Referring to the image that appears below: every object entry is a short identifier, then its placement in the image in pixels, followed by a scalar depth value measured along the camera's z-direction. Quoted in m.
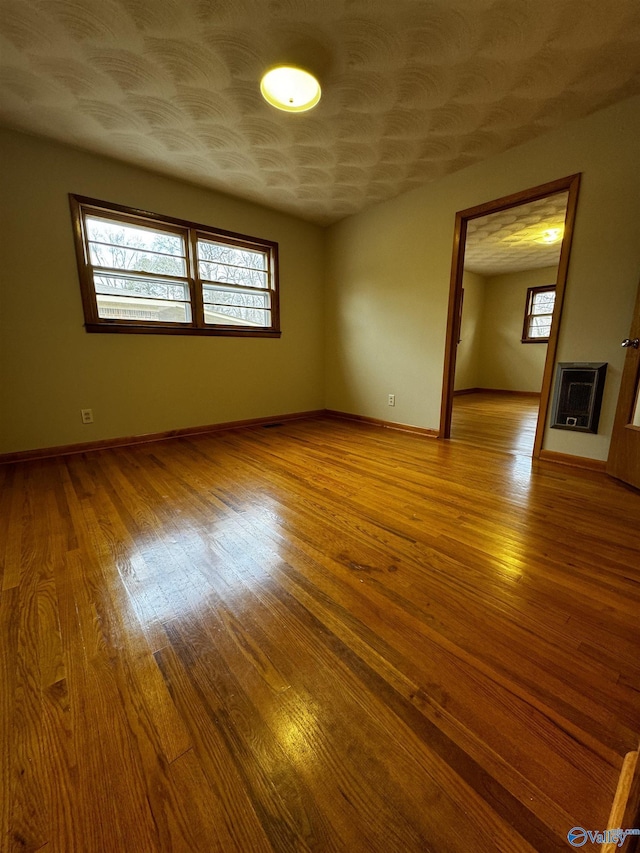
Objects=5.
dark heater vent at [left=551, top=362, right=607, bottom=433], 2.26
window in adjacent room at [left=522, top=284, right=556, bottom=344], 6.23
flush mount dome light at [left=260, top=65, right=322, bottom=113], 1.77
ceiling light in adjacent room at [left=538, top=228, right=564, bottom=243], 4.21
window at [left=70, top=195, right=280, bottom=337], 2.71
